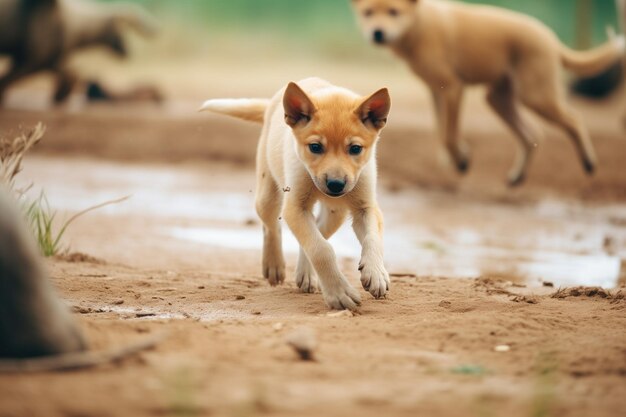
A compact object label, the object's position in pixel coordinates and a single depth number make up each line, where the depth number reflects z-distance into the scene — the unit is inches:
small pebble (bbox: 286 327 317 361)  269.6
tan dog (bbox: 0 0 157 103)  991.6
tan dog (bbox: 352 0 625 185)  781.9
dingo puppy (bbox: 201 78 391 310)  363.6
